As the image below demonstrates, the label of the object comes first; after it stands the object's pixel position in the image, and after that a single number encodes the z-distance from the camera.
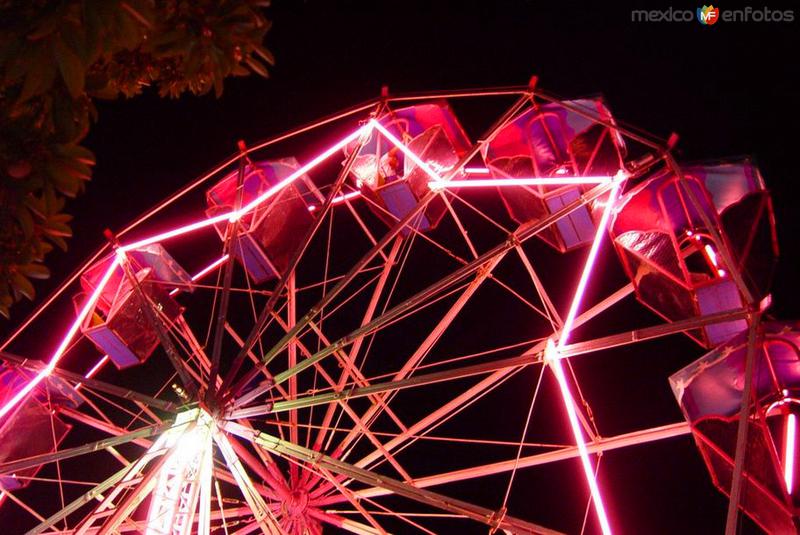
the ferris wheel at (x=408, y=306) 6.52
